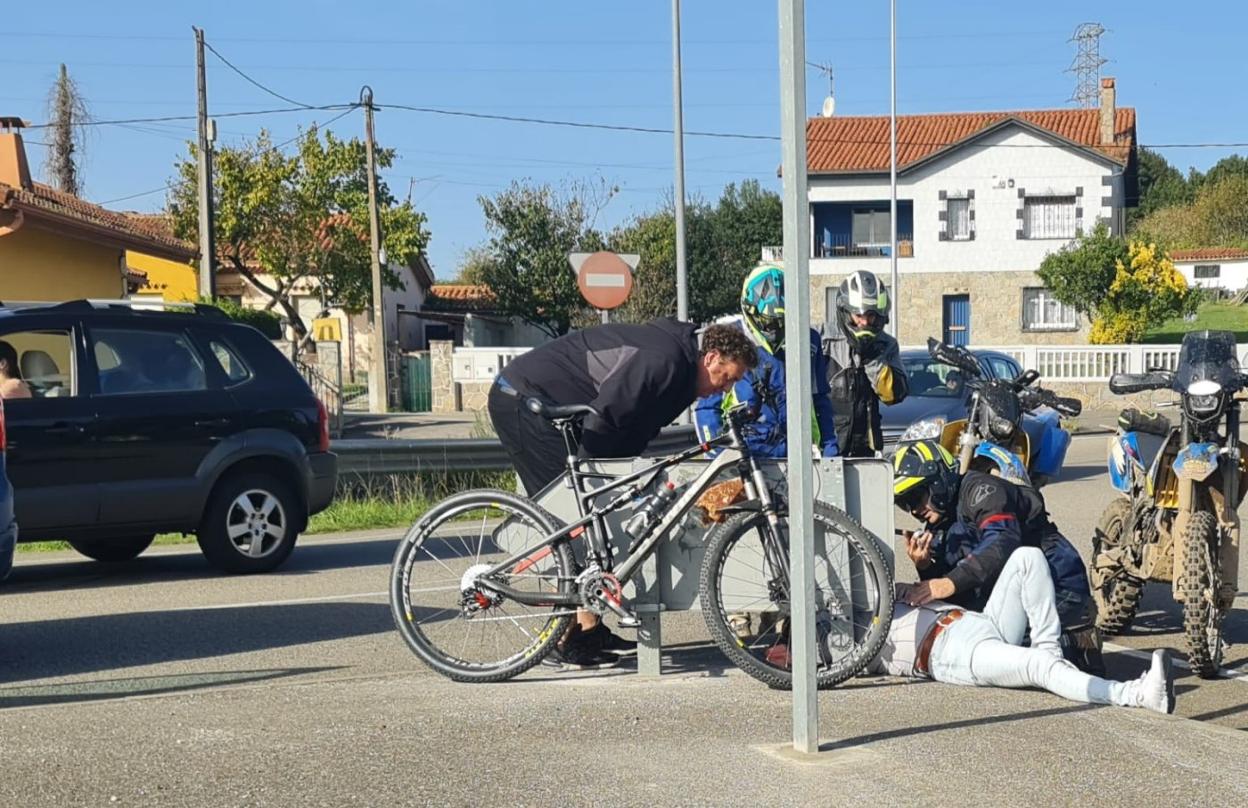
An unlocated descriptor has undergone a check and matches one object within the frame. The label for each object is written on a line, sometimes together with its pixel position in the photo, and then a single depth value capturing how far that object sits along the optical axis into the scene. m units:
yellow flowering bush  42.88
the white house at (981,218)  50.78
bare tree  57.19
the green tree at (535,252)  60.50
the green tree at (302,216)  51.09
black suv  9.88
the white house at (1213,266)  75.81
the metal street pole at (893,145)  40.78
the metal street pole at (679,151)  21.06
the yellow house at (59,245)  23.16
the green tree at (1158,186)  93.00
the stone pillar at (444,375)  41.75
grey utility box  6.32
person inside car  9.91
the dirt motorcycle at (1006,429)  7.55
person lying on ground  6.31
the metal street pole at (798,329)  4.74
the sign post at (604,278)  17.88
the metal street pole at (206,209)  30.39
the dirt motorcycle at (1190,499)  7.39
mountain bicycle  6.11
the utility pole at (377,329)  42.75
